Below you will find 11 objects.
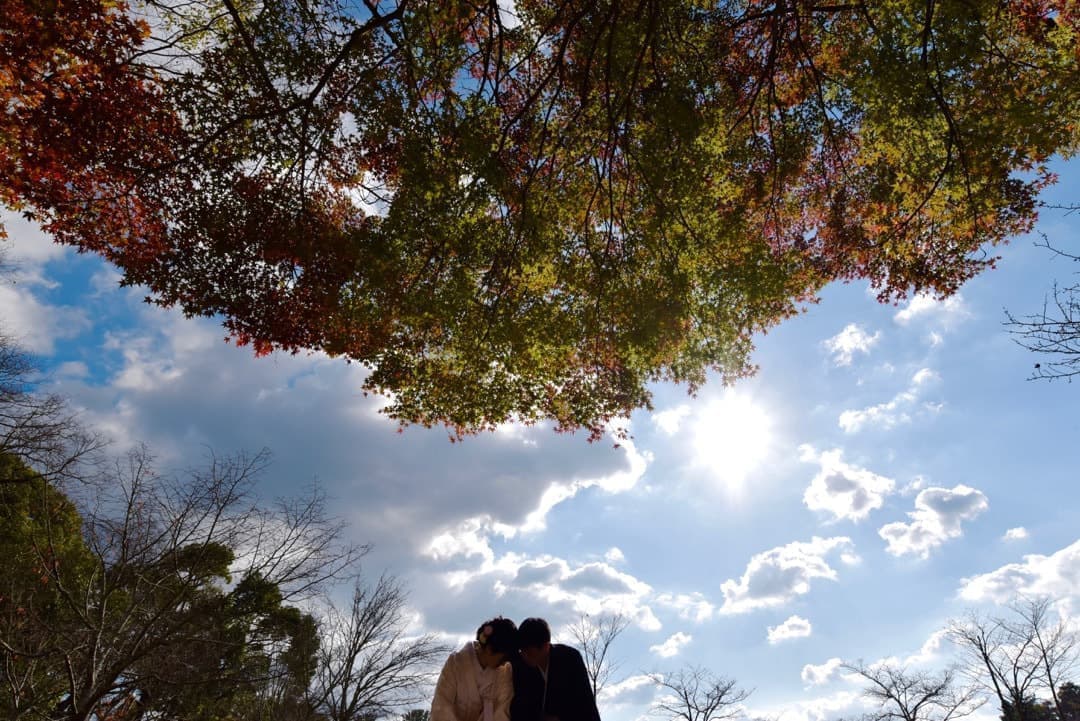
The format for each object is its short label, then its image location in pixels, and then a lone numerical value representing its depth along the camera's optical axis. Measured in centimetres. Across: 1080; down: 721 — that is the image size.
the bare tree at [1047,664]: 2417
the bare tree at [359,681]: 1556
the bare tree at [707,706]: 2714
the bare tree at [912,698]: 2686
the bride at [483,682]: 346
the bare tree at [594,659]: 2257
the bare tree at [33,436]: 1241
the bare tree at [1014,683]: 2448
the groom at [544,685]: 345
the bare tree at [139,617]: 976
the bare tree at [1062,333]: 585
